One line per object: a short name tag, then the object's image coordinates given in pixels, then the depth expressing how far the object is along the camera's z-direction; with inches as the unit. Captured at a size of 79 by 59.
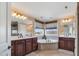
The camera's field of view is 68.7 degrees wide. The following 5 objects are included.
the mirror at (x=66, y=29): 127.9
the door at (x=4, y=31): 30.0
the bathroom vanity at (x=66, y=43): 106.6
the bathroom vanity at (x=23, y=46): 70.7
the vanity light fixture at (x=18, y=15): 92.8
